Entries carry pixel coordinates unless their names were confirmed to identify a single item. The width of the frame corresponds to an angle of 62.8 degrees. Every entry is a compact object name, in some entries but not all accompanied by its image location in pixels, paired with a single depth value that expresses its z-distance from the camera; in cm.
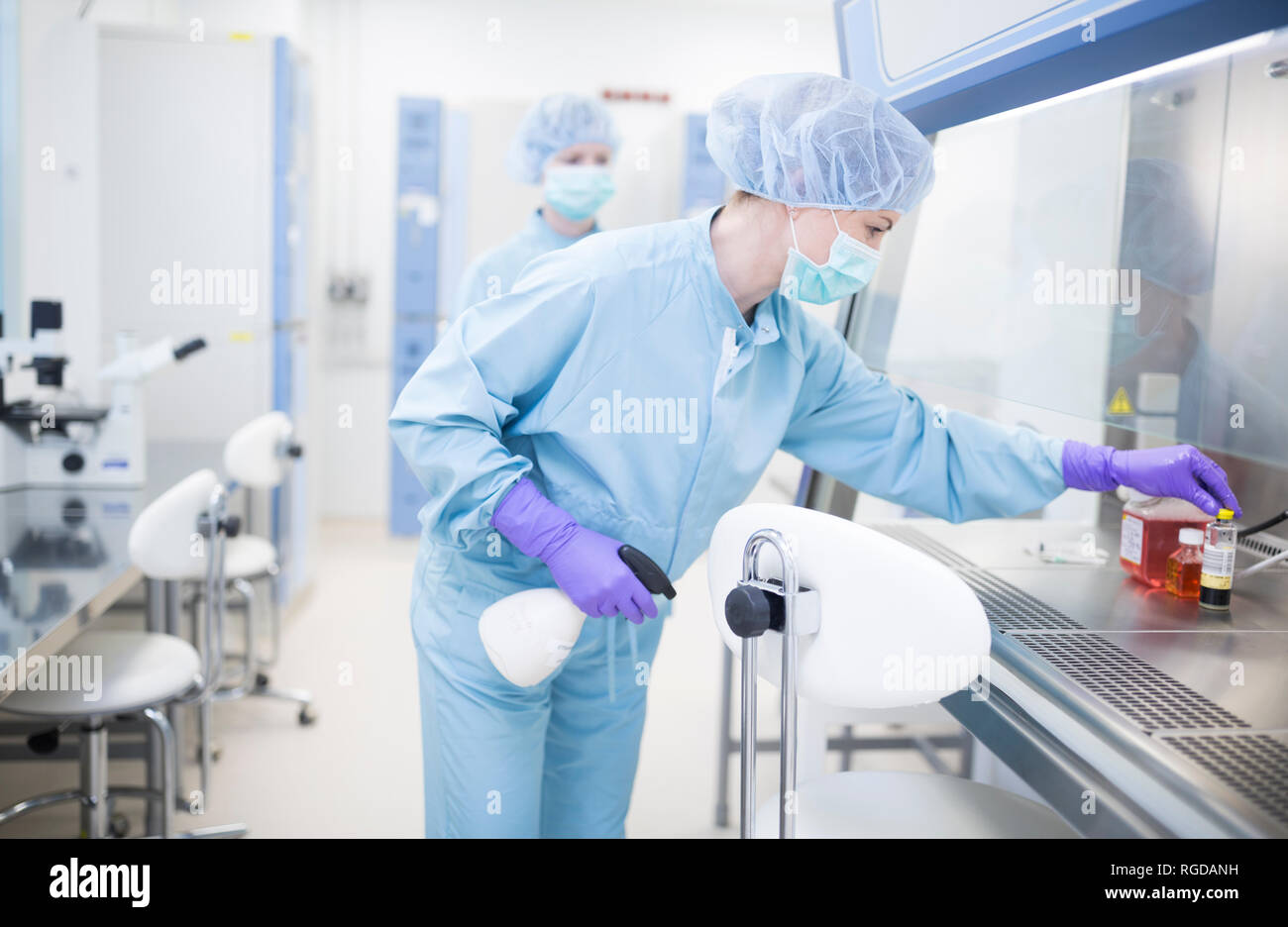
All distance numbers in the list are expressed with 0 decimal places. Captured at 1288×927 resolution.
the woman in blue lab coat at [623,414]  146
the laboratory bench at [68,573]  176
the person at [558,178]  297
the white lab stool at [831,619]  106
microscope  272
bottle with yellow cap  158
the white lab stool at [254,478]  288
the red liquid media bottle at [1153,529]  170
